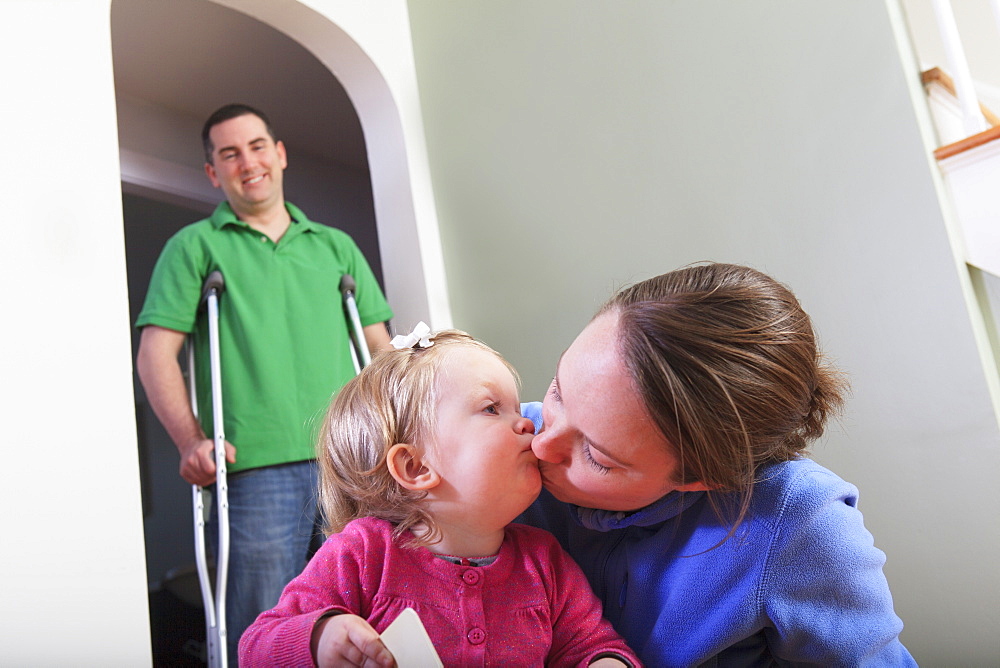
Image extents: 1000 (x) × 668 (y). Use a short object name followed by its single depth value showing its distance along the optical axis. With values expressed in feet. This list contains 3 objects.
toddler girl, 3.30
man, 7.01
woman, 2.90
